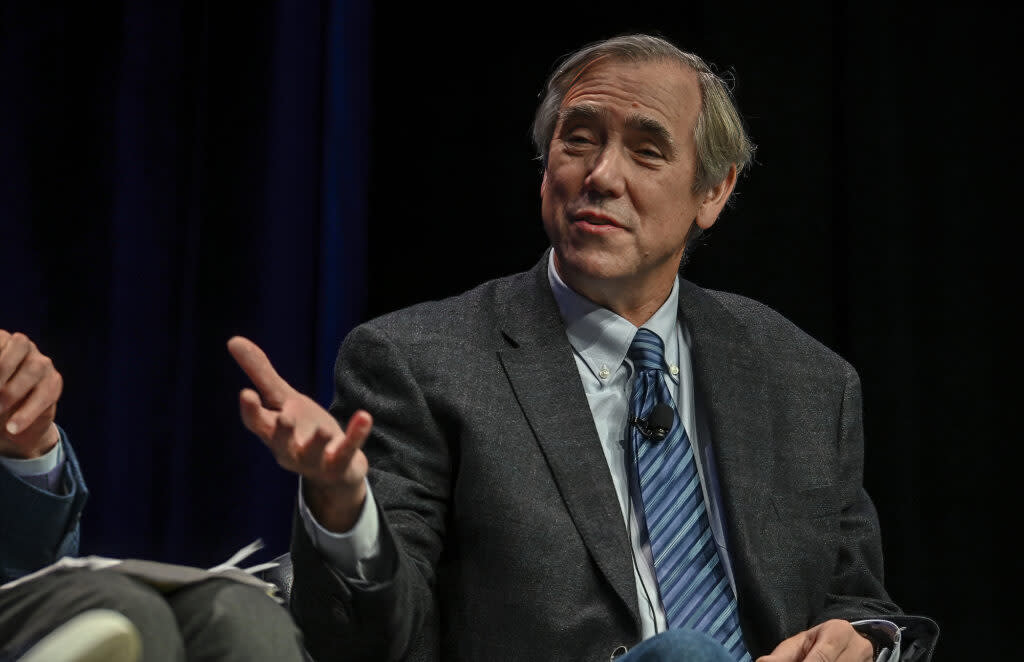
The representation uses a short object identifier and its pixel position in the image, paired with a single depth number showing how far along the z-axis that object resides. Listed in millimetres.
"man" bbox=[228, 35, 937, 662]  5065
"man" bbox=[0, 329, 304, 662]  4711
